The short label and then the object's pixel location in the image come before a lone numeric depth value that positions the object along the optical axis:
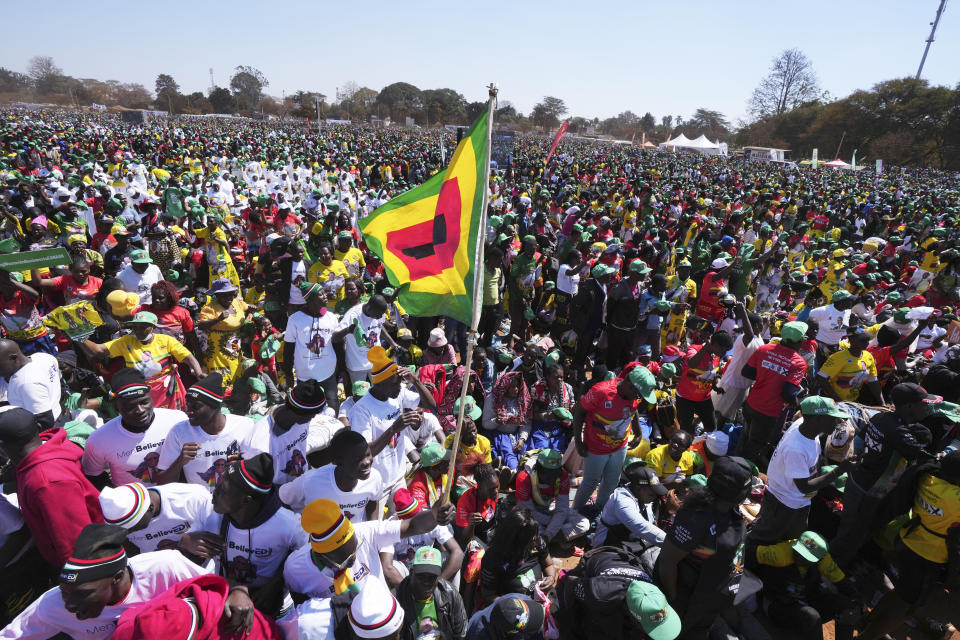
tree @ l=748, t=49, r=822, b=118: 73.81
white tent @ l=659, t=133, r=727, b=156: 39.64
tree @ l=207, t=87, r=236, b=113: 74.69
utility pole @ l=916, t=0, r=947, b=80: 52.28
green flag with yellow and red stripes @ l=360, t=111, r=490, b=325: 2.85
